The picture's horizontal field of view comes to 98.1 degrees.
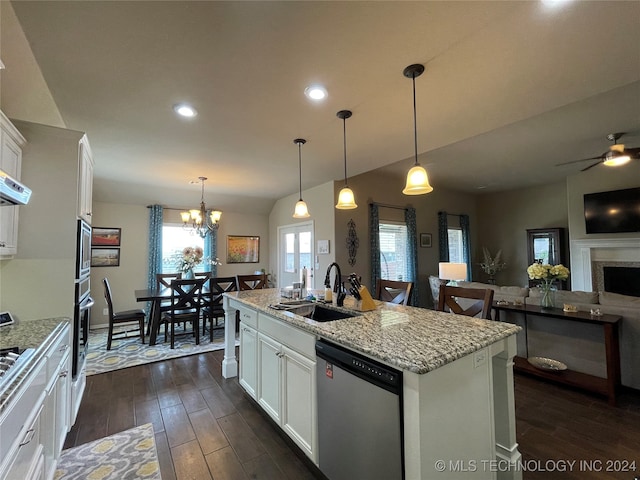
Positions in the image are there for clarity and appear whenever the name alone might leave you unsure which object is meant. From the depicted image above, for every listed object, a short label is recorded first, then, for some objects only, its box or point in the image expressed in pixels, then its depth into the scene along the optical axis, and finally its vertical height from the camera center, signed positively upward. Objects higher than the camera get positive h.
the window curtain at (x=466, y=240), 7.10 +0.26
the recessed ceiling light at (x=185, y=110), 2.36 +1.25
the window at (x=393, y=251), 5.67 +0.00
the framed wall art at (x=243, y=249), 6.60 +0.09
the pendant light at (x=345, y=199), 2.82 +0.53
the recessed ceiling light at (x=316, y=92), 2.11 +1.25
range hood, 1.20 +0.29
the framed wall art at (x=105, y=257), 5.21 -0.06
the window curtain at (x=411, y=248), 5.91 +0.06
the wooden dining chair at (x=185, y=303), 4.08 -0.77
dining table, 4.08 -0.80
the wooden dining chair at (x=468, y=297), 2.24 -0.42
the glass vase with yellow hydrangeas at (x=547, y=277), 3.07 -0.31
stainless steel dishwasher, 1.21 -0.81
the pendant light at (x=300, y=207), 3.13 +0.51
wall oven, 2.20 -0.59
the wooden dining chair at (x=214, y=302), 4.39 -0.79
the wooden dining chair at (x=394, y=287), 2.71 -0.43
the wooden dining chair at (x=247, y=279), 3.88 -0.41
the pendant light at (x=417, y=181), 2.12 +0.54
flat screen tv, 4.66 +0.66
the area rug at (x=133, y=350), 3.49 -1.38
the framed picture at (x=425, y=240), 6.30 +0.24
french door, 5.66 +0.02
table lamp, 4.59 -0.35
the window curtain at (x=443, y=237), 6.51 +0.32
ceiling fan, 3.36 +1.15
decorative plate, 2.78 -1.18
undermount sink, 2.29 -0.52
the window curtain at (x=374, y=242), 5.30 +0.18
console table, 2.45 -1.06
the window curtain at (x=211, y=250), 6.22 +0.07
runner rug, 1.77 -1.40
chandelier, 4.89 +0.63
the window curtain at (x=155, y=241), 5.59 +0.26
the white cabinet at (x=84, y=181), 2.25 +0.65
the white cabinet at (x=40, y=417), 1.02 -0.75
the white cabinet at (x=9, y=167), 1.68 +0.57
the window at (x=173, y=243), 5.93 +0.22
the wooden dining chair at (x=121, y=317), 3.97 -0.94
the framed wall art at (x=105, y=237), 5.23 +0.33
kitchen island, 1.16 -0.67
